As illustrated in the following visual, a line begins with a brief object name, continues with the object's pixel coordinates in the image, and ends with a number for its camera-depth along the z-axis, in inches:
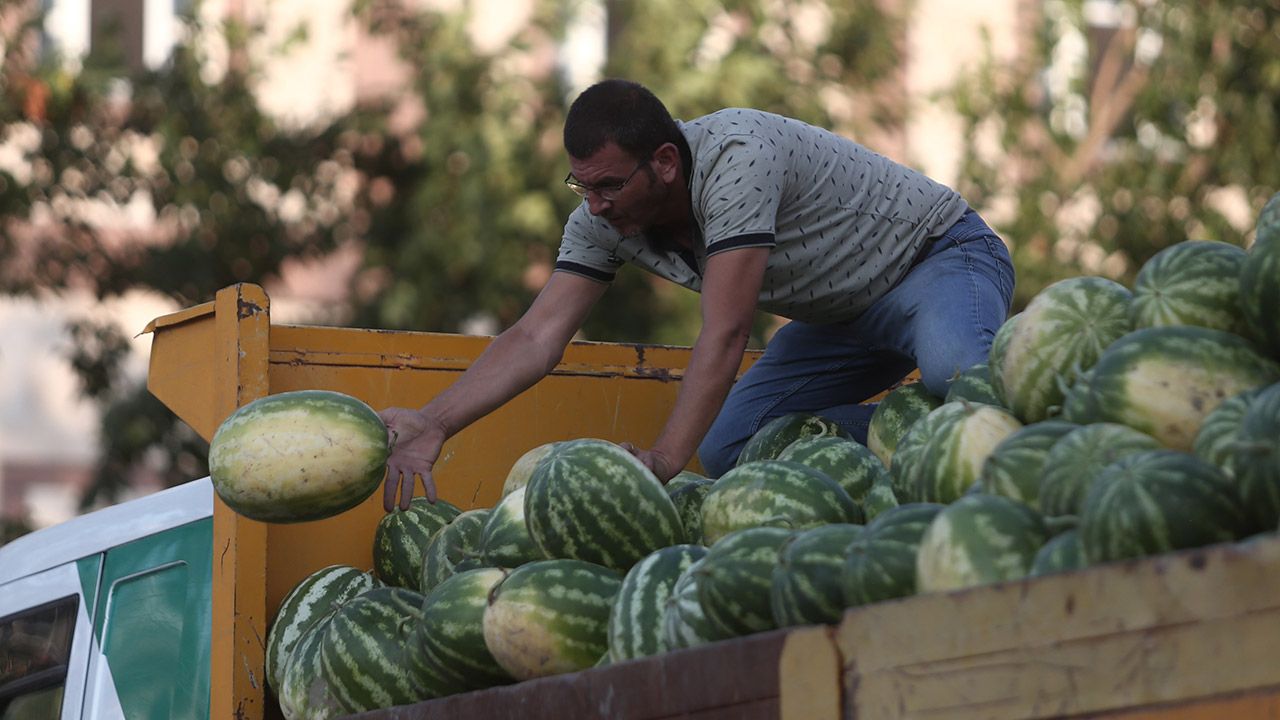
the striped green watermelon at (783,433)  346.0
